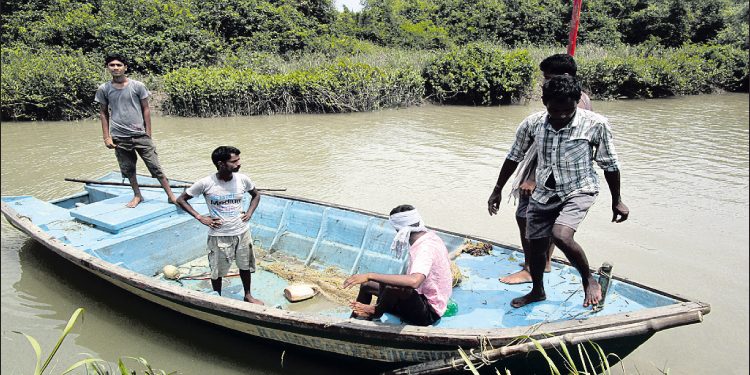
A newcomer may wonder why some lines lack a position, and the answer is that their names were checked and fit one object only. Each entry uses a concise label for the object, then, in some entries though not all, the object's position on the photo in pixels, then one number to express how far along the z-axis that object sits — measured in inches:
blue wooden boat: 101.5
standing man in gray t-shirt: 180.9
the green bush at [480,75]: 593.9
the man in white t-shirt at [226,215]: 132.0
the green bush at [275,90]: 526.3
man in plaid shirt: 105.4
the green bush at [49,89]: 494.3
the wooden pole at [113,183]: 212.4
